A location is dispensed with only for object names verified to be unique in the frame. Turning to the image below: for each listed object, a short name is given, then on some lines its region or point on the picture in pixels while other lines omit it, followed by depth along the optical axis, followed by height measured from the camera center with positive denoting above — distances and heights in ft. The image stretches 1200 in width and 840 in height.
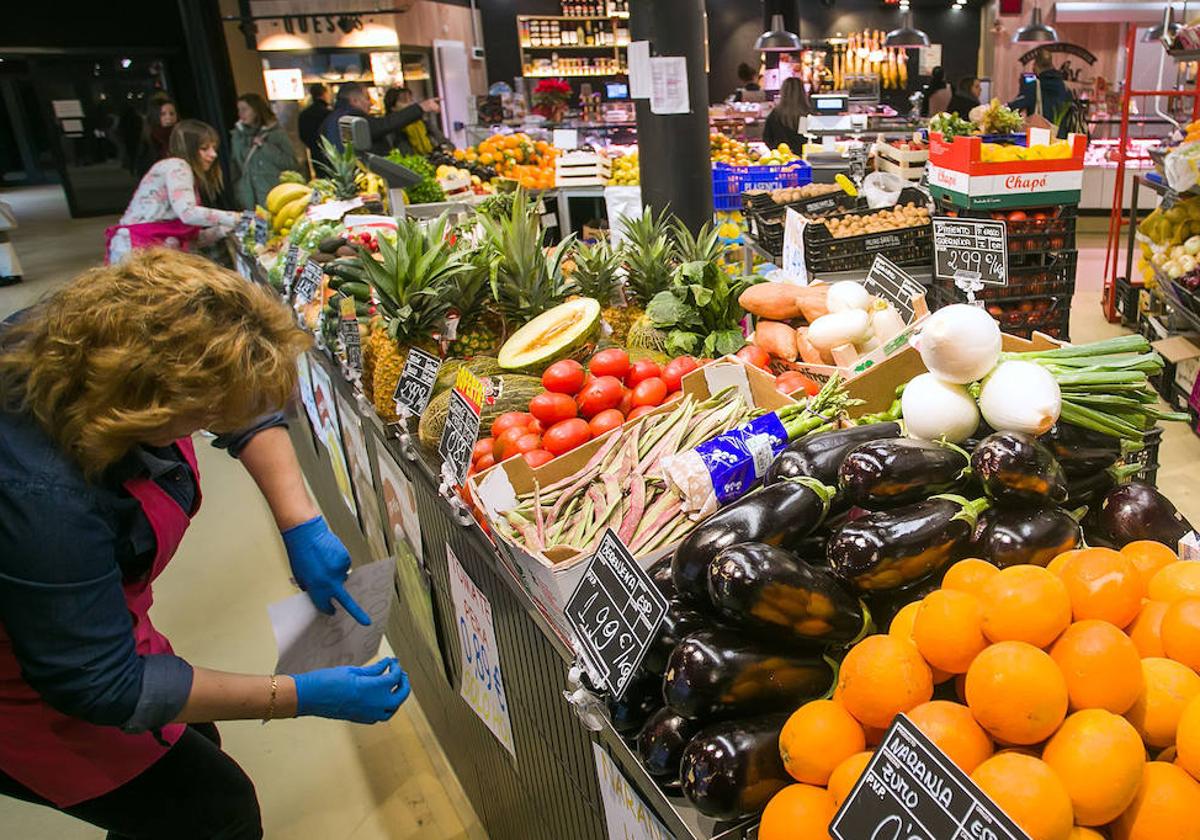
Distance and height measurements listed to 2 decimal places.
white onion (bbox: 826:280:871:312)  7.34 -1.62
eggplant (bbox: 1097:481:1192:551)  4.08 -1.94
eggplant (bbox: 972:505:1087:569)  3.78 -1.83
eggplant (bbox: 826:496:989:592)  3.73 -1.79
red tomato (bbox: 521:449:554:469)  6.37 -2.26
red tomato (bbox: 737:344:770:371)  7.54 -2.06
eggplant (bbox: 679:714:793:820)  3.46 -2.39
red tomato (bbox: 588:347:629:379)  7.35 -1.96
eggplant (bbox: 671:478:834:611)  4.04 -1.81
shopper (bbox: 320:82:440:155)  24.95 +0.11
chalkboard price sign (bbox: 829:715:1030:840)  2.59 -1.99
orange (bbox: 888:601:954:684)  3.38 -1.92
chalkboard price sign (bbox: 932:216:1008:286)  7.64 -1.43
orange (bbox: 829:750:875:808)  3.10 -2.20
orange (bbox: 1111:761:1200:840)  2.74 -2.11
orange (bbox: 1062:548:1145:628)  3.30 -1.78
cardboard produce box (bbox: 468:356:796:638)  4.89 -2.23
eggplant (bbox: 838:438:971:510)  4.02 -1.63
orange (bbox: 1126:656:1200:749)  3.02 -1.99
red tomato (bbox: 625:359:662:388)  7.20 -1.99
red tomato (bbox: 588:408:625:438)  6.64 -2.15
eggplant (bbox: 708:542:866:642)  3.59 -1.87
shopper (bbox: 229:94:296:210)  25.88 -0.52
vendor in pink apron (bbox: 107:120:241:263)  20.45 -1.38
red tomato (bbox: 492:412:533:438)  6.92 -2.19
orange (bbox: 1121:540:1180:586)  3.73 -1.92
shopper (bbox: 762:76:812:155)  29.66 -0.93
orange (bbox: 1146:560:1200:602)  3.37 -1.84
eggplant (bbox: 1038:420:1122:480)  4.38 -1.74
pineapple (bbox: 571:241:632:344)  9.46 -1.73
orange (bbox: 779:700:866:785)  3.28 -2.20
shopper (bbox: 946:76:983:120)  33.71 -1.02
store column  13.32 -0.52
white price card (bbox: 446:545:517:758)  6.58 -3.80
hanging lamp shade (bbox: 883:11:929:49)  41.63 +1.49
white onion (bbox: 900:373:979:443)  4.55 -1.57
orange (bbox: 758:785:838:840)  3.15 -2.36
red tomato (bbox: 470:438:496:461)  6.85 -2.34
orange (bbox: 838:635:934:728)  3.21 -1.97
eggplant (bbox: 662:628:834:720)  3.63 -2.18
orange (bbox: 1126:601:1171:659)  3.34 -1.97
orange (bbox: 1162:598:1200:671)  3.12 -1.86
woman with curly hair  4.77 -1.84
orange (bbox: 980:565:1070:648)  3.11 -1.72
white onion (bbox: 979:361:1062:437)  4.24 -1.45
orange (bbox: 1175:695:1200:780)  2.79 -1.96
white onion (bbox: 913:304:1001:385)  4.46 -1.24
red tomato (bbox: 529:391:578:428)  6.94 -2.13
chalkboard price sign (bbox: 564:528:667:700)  3.82 -2.08
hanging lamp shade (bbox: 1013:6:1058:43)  40.40 +1.18
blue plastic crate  17.62 -1.67
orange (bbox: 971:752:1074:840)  2.69 -2.01
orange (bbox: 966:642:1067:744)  2.86 -1.83
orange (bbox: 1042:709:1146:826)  2.73 -1.97
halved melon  8.09 -1.94
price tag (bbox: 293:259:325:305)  12.00 -1.90
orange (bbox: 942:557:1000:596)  3.43 -1.79
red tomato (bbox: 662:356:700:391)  7.10 -2.00
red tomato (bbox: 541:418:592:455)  6.55 -2.20
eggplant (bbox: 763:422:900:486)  4.52 -1.72
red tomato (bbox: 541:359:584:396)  7.23 -2.00
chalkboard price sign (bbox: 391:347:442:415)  7.80 -2.11
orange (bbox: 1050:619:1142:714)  2.95 -1.84
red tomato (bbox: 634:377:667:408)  6.87 -2.06
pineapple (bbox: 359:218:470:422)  8.70 -1.62
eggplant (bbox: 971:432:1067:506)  3.86 -1.59
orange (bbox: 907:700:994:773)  3.01 -2.02
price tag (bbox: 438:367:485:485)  6.32 -2.03
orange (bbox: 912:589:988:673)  3.18 -1.81
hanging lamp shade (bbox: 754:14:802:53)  41.55 +1.87
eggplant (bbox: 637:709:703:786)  3.83 -2.52
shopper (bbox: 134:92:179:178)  28.78 +0.49
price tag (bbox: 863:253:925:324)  7.53 -1.64
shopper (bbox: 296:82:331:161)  32.35 +0.27
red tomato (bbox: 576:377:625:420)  6.98 -2.08
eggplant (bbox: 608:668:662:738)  4.18 -2.57
